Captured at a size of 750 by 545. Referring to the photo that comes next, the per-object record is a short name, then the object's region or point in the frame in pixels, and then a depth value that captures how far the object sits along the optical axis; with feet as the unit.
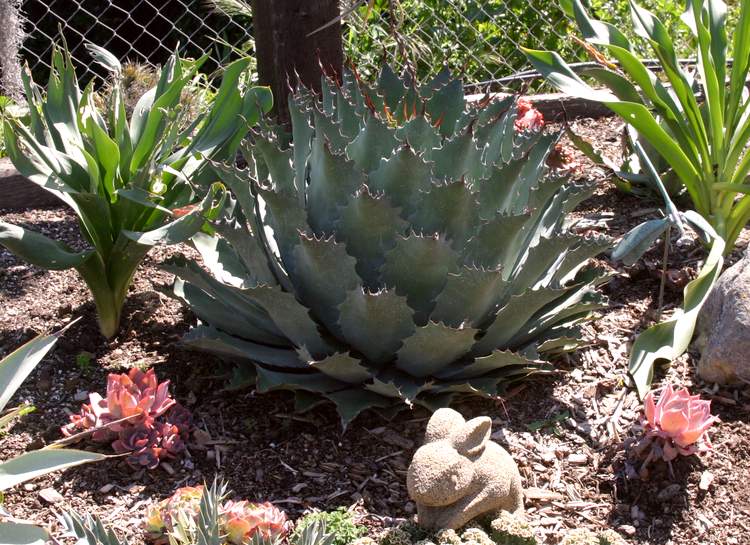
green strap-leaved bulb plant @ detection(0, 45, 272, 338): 8.55
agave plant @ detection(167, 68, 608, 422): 7.92
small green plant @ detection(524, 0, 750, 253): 10.19
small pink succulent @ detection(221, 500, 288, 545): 6.79
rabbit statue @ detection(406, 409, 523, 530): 6.73
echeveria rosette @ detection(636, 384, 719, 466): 7.59
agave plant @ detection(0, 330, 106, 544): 5.19
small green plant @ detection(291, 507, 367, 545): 7.19
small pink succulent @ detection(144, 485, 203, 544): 6.84
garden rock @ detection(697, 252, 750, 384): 8.73
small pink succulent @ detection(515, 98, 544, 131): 12.04
